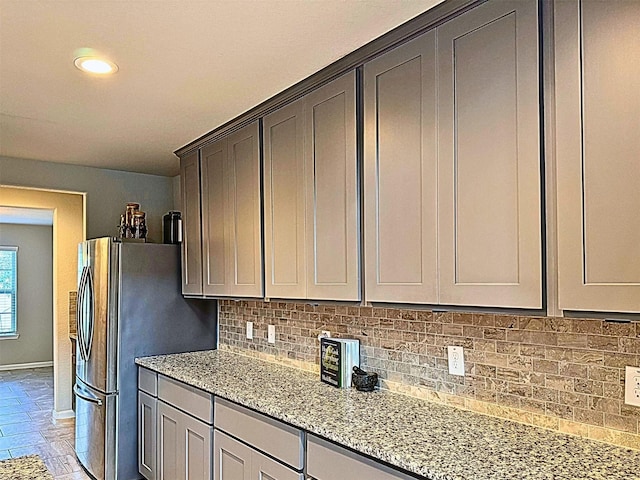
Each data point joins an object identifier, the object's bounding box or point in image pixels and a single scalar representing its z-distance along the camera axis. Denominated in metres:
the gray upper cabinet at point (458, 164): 1.61
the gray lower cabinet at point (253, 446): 2.12
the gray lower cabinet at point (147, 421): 3.36
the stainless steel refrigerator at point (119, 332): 3.53
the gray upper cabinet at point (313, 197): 2.32
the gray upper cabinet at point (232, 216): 3.04
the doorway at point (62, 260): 5.21
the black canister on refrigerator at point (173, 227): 4.06
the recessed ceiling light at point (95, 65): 2.30
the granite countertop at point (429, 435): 1.49
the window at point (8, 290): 8.57
